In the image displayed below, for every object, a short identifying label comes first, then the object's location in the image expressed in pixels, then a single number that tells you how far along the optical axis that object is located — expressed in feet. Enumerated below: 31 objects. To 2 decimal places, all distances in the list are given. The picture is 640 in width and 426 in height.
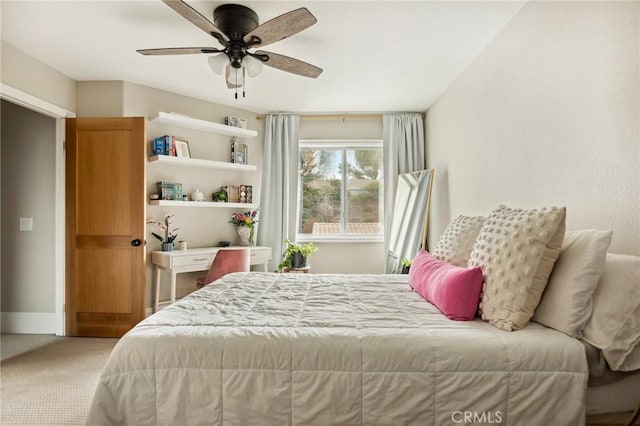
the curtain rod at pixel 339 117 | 14.46
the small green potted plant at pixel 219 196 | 13.26
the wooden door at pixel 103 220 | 10.41
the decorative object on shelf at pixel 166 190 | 11.64
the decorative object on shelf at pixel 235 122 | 13.32
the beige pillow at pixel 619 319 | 3.68
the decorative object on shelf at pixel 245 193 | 13.70
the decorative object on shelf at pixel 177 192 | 11.90
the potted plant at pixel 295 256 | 13.21
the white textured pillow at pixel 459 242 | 6.15
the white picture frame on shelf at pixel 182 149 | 12.07
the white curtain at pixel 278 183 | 14.14
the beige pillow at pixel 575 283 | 3.94
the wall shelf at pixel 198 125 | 11.46
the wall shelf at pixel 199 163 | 11.30
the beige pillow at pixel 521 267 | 4.25
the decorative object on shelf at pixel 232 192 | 13.50
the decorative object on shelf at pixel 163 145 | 11.48
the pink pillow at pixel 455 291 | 4.69
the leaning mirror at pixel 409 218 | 12.35
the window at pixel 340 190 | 15.08
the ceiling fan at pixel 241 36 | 6.12
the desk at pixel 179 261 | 10.79
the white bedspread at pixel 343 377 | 3.77
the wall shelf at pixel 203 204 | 11.41
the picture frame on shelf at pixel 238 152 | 13.61
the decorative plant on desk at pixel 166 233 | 11.66
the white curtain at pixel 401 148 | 14.08
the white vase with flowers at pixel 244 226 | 13.67
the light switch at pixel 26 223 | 10.81
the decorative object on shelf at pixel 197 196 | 12.55
